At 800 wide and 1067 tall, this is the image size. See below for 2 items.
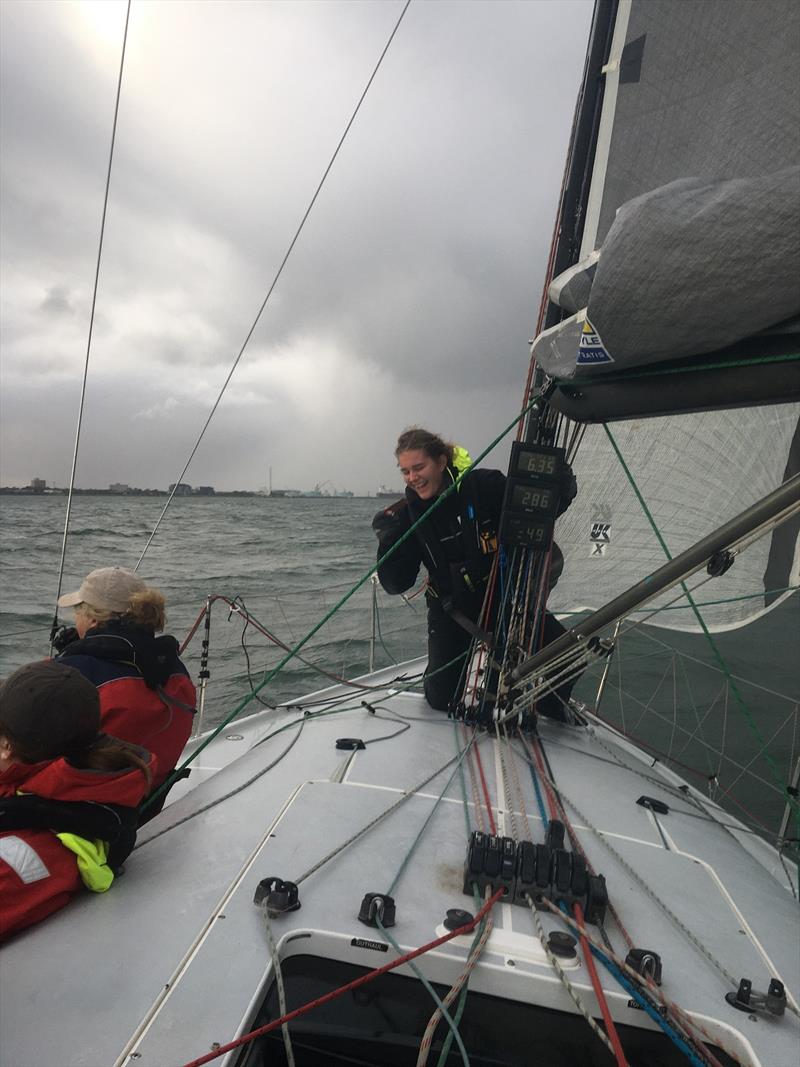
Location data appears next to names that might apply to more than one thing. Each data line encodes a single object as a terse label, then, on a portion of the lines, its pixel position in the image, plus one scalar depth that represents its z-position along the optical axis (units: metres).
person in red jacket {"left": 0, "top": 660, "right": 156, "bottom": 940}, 1.15
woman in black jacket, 2.40
